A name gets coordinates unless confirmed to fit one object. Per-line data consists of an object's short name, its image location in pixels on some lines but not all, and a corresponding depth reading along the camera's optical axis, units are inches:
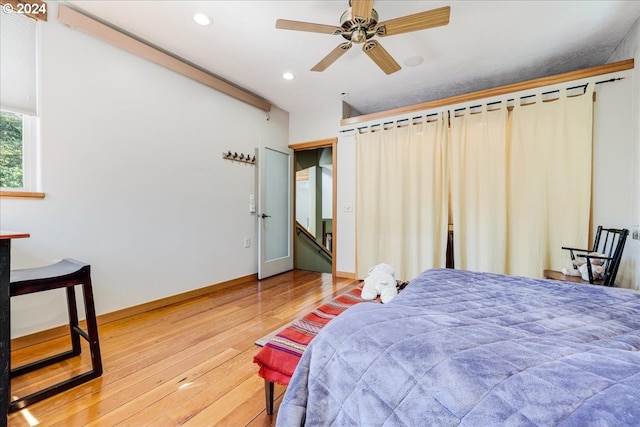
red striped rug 49.2
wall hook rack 134.5
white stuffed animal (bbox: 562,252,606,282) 87.5
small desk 47.1
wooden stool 55.1
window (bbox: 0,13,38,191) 74.6
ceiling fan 68.5
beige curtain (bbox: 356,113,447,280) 131.4
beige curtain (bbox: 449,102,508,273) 117.5
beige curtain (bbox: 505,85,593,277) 103.3
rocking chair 80.7
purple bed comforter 23.1
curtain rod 99.4
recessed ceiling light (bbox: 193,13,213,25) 87.0
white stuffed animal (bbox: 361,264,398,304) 77.6
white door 150.6
